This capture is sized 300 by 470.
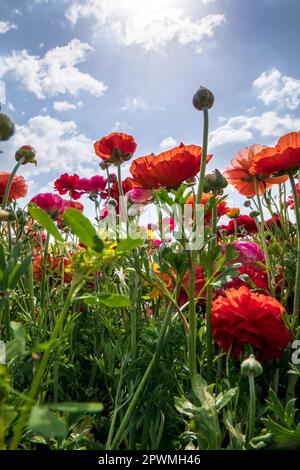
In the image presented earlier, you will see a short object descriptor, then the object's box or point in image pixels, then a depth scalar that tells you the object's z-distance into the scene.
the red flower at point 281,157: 0.78
